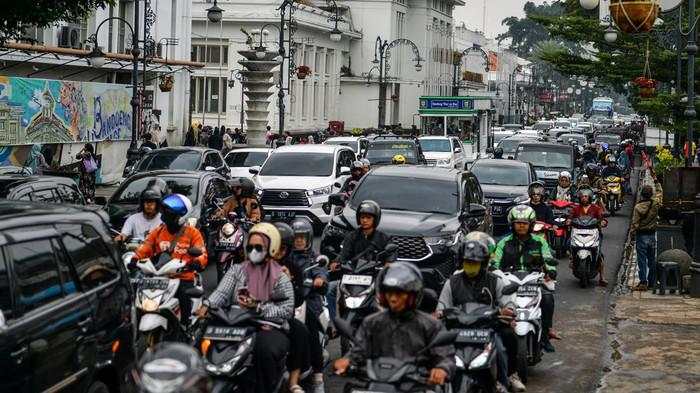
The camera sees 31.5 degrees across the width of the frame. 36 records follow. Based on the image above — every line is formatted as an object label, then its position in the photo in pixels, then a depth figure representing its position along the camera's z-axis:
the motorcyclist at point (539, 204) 20.08
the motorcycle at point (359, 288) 11.84
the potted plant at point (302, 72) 59.46
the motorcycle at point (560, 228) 23.38
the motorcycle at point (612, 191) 36.40
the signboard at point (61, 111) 32.78
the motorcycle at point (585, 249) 20.88
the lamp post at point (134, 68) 32.56
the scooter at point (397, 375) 7.71
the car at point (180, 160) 26.03
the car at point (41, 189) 16.22
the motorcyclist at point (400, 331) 7.77
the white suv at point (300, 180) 25.97
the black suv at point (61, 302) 7.40
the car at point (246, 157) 33.22
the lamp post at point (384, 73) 78.53
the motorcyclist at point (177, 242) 11.47
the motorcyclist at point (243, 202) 16.28
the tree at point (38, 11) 19.42
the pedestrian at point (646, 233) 20.28
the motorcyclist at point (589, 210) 21.48
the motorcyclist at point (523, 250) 12.55
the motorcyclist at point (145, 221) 13.08
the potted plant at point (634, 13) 17.70
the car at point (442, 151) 42.62
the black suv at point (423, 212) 16.02
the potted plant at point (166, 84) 46.81
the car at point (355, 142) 41.38
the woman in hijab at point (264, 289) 8.99
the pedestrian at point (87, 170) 33.00
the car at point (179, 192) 19.47
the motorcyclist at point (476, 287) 10.09
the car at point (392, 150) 37.34
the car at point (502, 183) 26.56
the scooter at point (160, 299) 10.52
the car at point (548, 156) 35.00
